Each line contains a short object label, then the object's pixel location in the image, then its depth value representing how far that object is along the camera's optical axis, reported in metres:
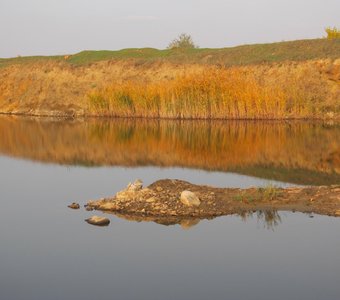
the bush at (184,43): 69.12
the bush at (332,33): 51.93
